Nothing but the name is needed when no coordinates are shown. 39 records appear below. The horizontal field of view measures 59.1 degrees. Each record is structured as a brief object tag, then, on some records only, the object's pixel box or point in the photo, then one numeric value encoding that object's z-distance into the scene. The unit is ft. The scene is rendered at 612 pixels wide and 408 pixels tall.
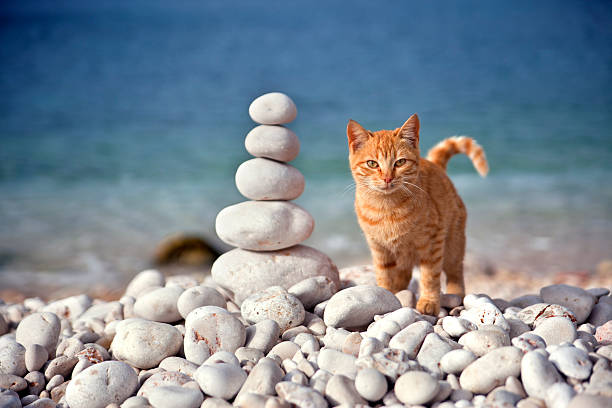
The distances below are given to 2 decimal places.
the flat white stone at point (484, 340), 9.04
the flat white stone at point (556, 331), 9.51
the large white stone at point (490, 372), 8.21
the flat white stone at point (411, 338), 9.16
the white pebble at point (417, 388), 7.81
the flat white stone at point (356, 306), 10.46
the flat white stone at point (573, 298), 11.84
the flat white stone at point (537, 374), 7.88
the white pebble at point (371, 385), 7.95
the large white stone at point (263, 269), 12.85
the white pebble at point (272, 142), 13.03
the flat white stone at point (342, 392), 7.96
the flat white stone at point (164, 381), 8.92
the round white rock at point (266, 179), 13.03
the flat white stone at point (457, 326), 9.82
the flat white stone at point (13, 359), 10.62
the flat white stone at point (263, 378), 8.37
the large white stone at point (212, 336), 9.98
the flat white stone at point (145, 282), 16.55
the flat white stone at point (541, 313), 10.66
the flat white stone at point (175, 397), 8.32
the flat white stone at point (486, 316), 10.03
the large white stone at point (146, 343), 10.25
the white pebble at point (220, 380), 8.50
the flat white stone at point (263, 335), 10.13
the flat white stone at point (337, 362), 8.68
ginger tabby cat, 10.89
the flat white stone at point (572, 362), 8.14
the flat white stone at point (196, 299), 11.86
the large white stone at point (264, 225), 12.78
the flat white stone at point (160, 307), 12.49
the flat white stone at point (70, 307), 15.74
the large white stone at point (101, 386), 8.93
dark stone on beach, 23.35
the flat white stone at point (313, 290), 11.84
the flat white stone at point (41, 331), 11.76
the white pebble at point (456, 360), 8.59
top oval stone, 13.03
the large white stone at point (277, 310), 10.76
